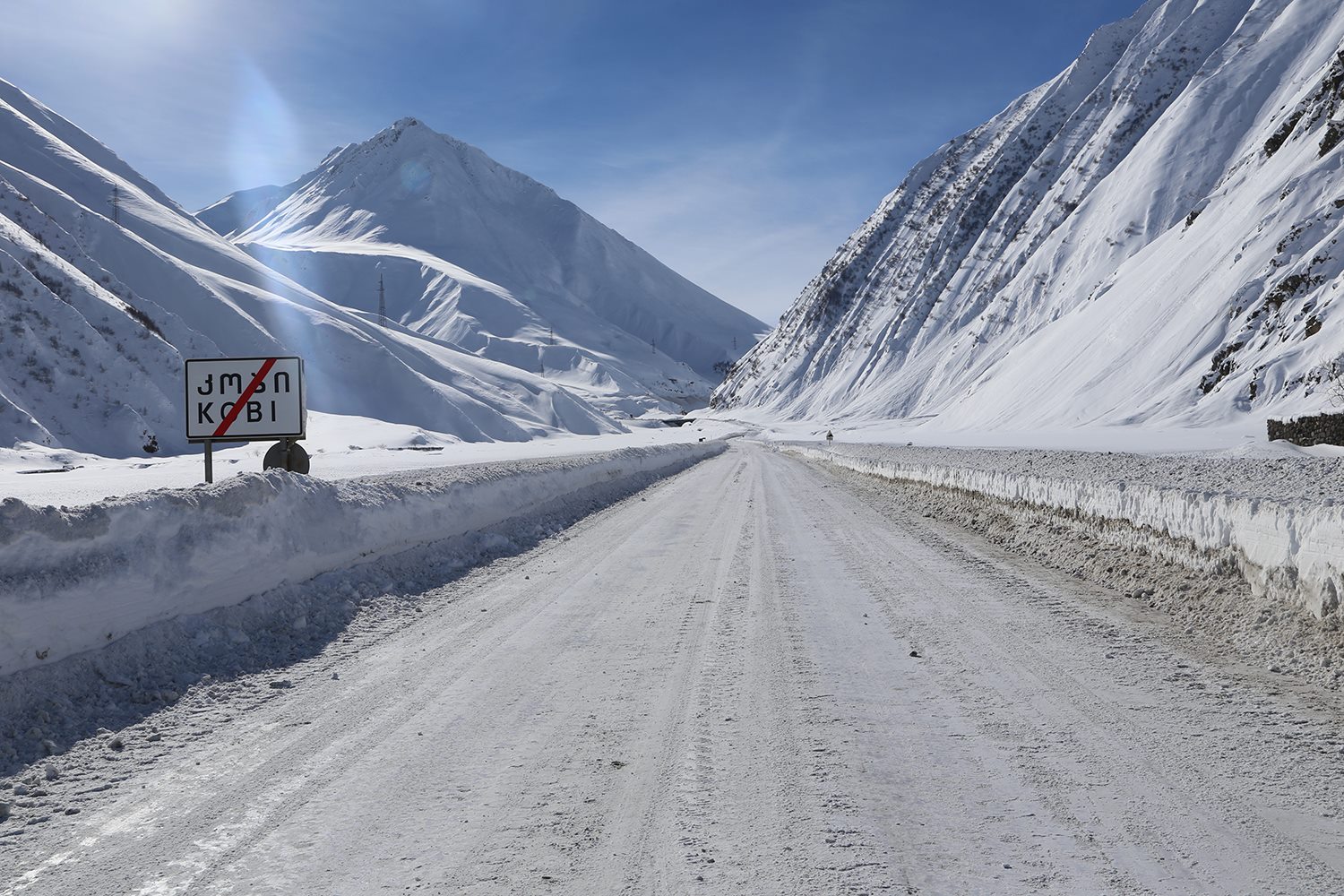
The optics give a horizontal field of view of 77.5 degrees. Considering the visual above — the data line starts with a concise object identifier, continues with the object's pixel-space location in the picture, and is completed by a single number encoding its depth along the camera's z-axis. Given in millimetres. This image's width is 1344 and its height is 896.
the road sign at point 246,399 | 9586
